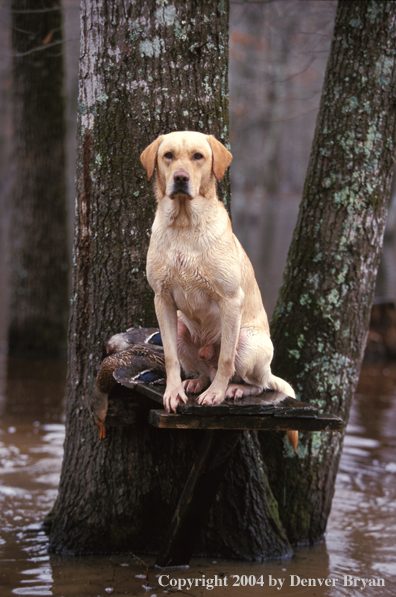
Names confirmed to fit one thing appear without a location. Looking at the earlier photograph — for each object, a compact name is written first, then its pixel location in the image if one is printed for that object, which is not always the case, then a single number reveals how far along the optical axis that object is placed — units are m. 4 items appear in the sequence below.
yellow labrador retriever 6.86
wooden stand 6.75
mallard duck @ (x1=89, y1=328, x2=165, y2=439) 7.79
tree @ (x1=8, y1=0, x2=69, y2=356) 20.83
